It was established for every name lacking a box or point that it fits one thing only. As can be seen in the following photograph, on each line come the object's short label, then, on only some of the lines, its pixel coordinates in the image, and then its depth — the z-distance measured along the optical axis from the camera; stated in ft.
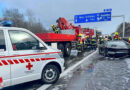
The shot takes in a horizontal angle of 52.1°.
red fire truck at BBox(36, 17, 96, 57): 24.29
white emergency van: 11.28
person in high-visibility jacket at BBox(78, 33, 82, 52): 42.59
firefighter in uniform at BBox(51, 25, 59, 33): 41.55
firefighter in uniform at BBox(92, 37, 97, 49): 53.50
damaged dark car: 28.99
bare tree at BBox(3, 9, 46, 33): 148.97
